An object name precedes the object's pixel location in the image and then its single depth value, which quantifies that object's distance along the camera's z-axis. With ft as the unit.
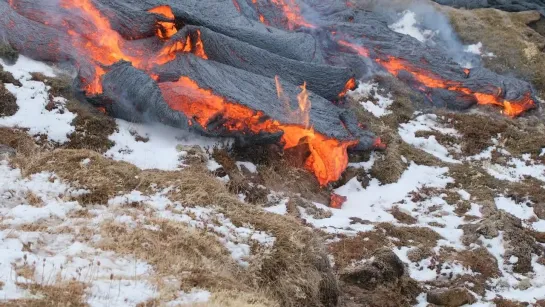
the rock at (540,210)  50.67
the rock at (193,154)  47.18
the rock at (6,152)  34.92
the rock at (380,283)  33.12
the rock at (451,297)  33.65
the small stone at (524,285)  37.24
